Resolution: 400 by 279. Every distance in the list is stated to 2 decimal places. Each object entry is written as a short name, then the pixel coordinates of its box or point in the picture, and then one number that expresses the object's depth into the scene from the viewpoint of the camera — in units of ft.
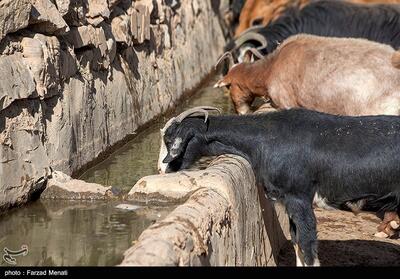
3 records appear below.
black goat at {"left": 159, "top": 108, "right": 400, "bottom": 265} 35.02
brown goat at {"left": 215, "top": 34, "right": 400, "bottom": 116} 47.94
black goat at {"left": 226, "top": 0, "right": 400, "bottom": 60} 62.84
